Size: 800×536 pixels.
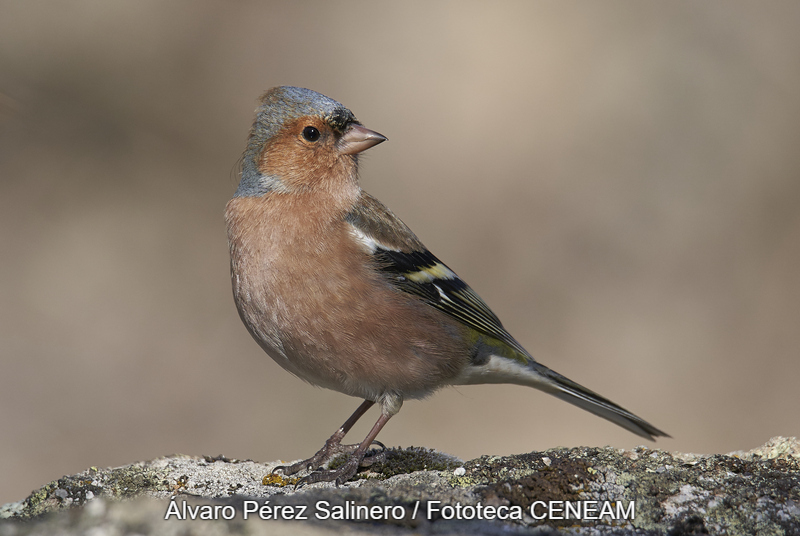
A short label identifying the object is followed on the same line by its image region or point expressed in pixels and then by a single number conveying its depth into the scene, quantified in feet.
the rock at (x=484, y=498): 15.61
